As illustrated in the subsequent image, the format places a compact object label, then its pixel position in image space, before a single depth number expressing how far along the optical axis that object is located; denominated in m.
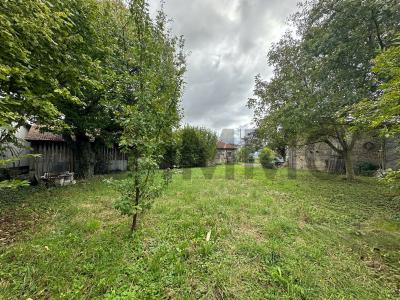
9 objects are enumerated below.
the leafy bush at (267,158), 17.60
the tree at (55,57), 2.68
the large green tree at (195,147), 16.22
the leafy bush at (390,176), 2.90
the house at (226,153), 27.00
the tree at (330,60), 6.23
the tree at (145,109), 2.98
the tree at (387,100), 2.82
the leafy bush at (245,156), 24.72
